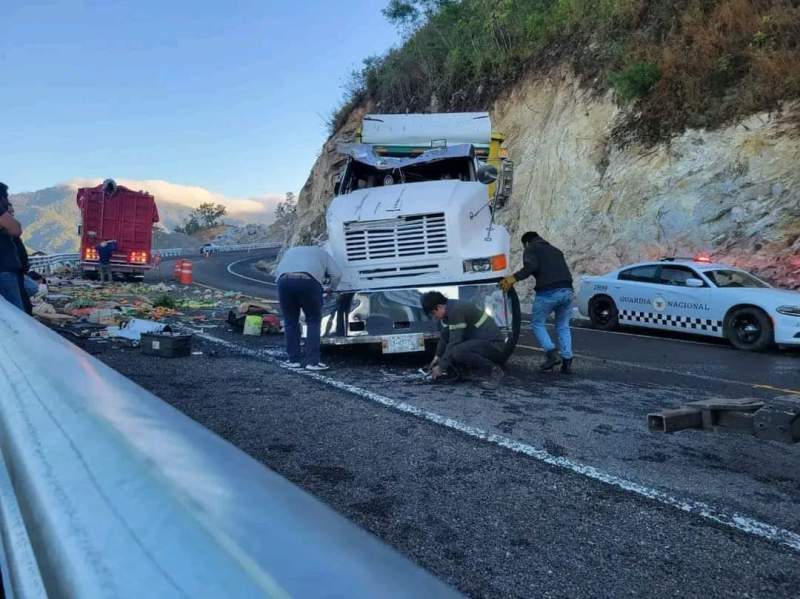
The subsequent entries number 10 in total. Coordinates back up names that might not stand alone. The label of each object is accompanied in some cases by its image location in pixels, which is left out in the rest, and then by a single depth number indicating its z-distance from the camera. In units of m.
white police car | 9.53
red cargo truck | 20.95
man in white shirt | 7.23
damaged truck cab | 7.31
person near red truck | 20.67
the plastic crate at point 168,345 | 7.89
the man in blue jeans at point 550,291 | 7.52
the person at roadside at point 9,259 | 6.68
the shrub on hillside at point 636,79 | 16.09
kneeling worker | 6.58
